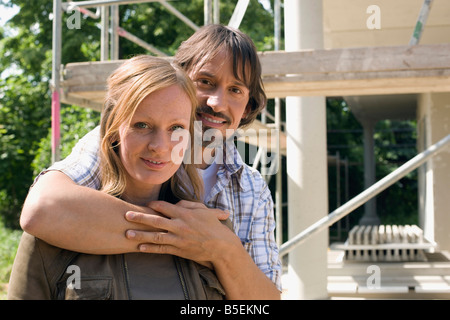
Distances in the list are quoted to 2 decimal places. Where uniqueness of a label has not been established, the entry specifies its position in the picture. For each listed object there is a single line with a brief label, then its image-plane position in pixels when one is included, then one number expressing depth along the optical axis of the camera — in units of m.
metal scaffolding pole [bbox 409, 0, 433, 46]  3.07
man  1.20
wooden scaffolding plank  2.79
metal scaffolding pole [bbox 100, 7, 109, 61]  4.78
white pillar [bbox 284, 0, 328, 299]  4.70
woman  1.17
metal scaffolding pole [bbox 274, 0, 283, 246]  6.70
